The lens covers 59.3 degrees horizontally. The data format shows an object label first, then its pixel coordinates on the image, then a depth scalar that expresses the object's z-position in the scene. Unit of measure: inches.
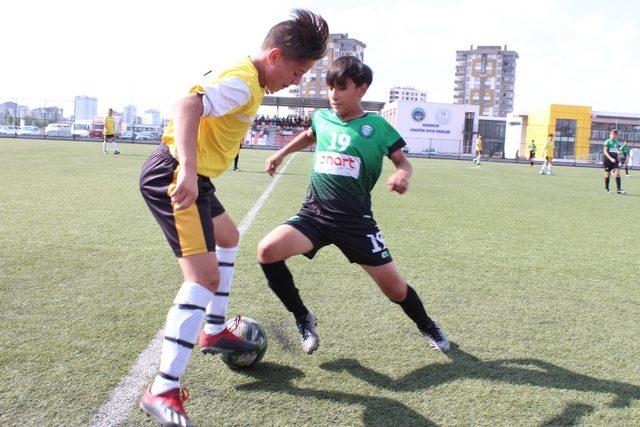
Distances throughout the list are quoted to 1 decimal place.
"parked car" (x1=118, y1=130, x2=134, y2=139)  1934.2
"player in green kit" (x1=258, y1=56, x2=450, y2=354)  131.3
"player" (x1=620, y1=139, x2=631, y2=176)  921.5
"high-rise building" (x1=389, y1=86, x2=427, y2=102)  7436.0
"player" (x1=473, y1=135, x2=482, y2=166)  1292.1
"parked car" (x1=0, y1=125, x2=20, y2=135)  1856.5
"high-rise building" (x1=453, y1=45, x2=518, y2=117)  5718.5
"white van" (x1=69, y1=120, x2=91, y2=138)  1943.5
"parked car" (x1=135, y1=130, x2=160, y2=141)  2001.2
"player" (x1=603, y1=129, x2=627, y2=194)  665.0
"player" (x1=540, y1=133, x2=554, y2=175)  1086.4
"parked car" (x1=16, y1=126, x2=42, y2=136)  1889.6
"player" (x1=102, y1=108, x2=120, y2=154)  980.6
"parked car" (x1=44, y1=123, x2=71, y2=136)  1898.4
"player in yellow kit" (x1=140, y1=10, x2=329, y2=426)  95.0
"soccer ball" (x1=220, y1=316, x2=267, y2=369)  119.9
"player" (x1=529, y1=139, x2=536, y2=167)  1369.3
